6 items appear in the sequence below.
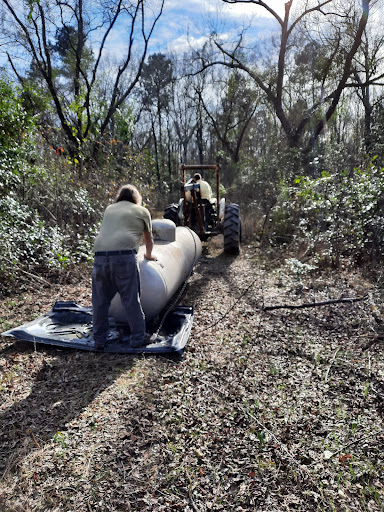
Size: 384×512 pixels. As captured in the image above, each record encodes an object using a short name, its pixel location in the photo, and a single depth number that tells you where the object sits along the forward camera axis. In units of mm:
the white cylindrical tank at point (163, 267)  4188
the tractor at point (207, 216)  8039
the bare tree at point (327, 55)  12773
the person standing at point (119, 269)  3729
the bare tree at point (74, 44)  10711
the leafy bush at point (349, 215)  6113
